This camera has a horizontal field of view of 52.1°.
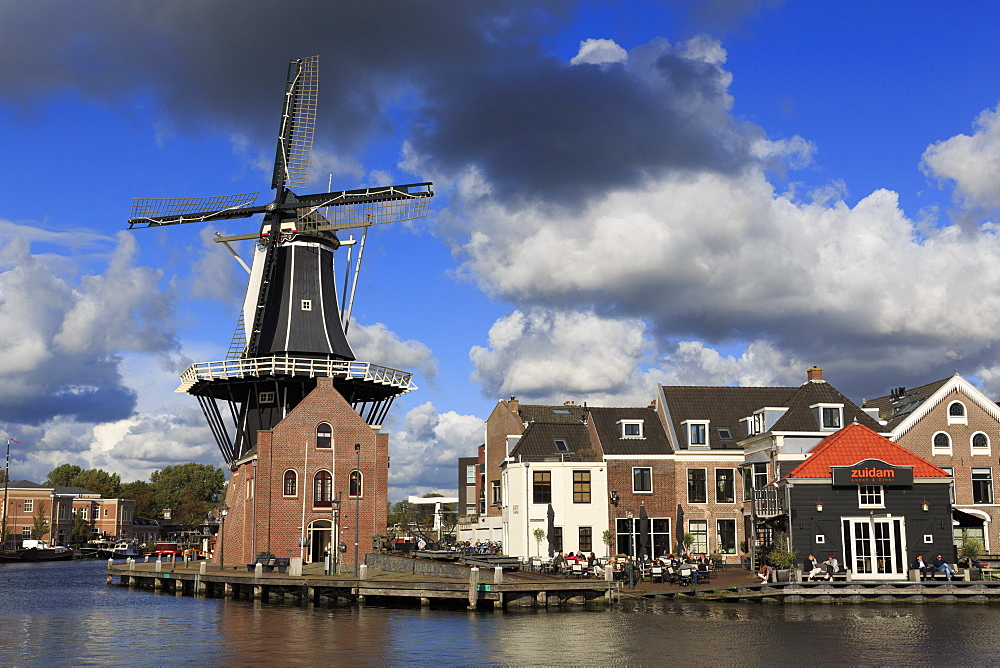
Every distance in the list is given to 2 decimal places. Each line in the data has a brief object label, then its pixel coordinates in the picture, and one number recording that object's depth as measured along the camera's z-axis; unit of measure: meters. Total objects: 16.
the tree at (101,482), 160.62
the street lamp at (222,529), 53.59
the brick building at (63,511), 127.31
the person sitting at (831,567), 40.47
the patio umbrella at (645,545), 52.16
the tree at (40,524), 122.25
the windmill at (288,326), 57.69
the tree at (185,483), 172.88
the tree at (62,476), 165.62
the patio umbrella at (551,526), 50.39
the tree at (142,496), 165.38
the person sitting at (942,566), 39.63
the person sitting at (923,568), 40.25
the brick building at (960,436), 51.03
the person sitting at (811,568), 40.00
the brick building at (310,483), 54.16
